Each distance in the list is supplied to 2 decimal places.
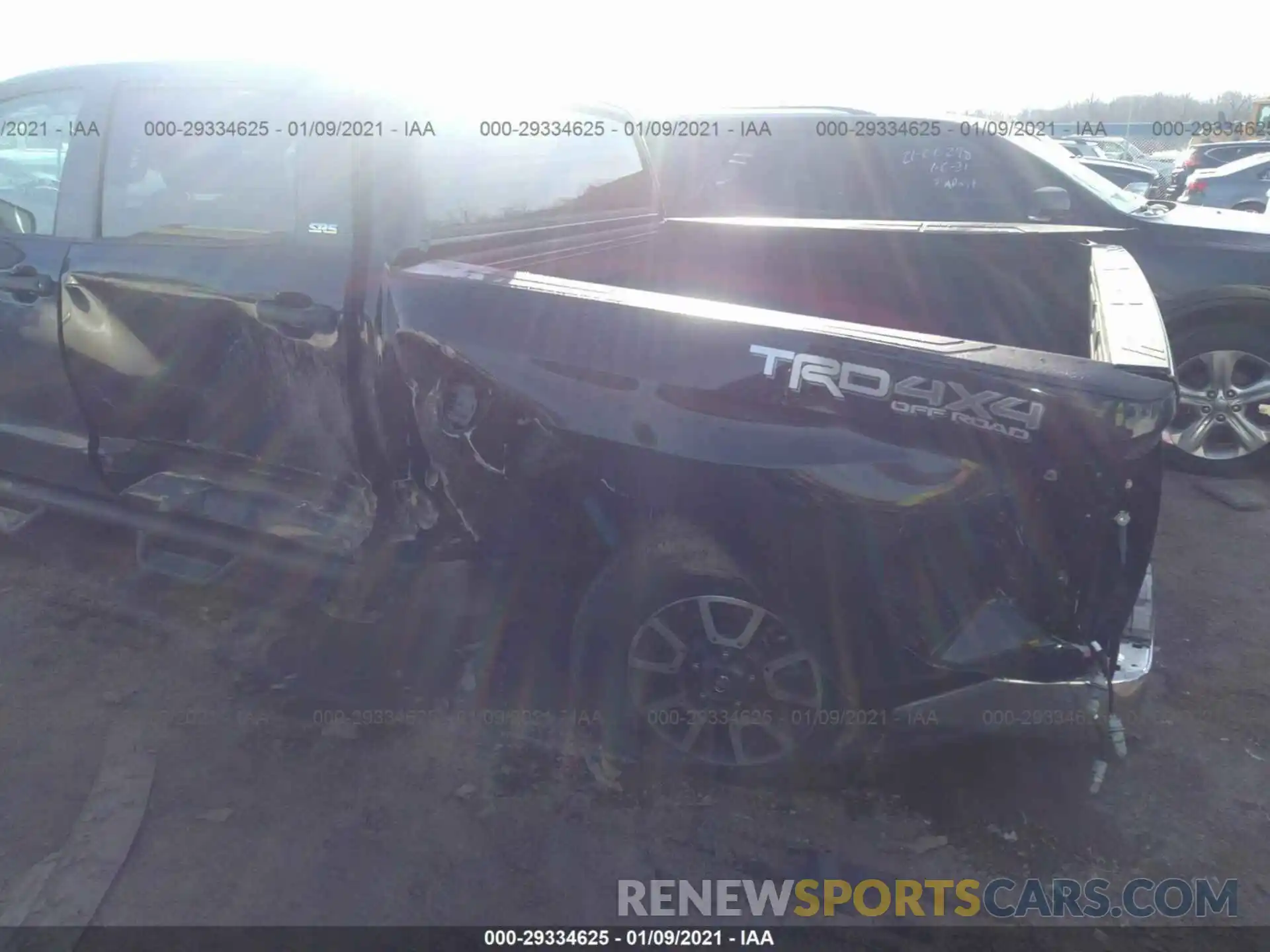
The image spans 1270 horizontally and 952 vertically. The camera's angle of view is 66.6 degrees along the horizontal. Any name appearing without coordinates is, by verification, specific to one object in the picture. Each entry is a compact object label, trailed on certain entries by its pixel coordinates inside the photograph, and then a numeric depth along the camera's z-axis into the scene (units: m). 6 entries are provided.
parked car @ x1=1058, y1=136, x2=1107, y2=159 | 19.31
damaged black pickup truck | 2.17
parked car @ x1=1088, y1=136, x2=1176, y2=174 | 21.47
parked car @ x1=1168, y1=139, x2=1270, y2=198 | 17.53
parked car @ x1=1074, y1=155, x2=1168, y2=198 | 13.43
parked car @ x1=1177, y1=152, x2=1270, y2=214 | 14.12
